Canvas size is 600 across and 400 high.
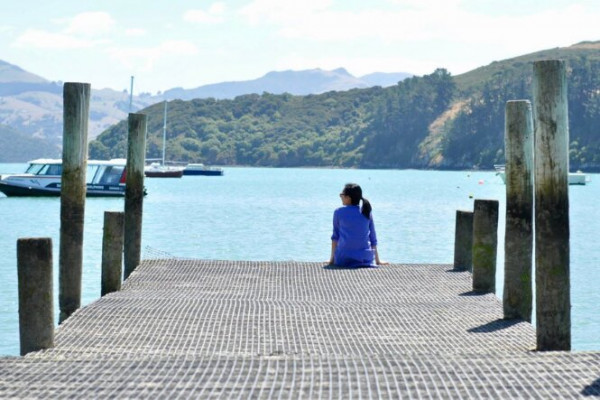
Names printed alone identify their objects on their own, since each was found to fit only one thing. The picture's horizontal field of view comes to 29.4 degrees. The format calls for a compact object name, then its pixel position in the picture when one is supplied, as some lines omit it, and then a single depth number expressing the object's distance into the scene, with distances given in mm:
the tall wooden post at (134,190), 16641
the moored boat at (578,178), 127288
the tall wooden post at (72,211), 13672
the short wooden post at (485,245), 13906
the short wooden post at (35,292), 9570
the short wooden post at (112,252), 14383
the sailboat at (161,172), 128250
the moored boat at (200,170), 173125
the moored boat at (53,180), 62938
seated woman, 15570
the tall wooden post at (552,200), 9961
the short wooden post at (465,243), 16203
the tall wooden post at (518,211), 11812
